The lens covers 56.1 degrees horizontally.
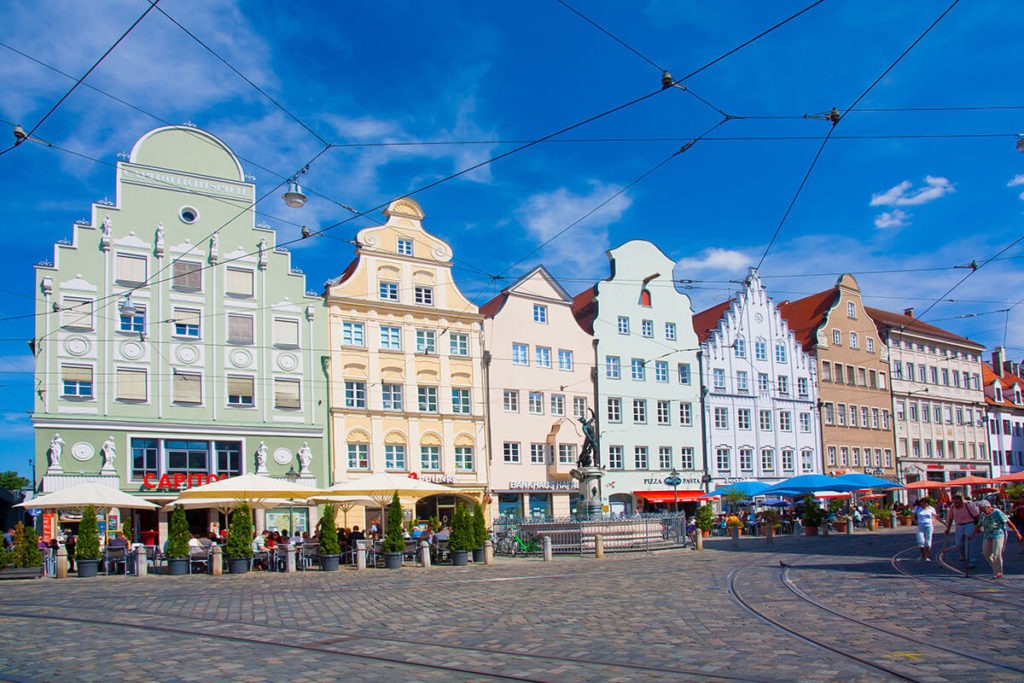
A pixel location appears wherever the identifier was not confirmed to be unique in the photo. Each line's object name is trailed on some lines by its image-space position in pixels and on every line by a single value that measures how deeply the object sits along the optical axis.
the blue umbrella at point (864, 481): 37.69
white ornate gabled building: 53.25
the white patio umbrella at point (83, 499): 25.42
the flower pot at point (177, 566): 24.47
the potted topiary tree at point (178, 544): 24.36
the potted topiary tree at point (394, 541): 26.14
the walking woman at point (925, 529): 22.83
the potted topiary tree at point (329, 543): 25.55
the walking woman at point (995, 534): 17.92
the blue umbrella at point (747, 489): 41.88
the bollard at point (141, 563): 24.14
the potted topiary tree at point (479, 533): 27.52
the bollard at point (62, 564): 24.30
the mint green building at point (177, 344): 34.25
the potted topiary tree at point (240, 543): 24.73
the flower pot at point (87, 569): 24.09
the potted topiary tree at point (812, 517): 38.56
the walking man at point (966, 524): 19.88
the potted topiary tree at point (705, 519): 40.97
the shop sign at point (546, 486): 44.34
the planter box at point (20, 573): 23.29
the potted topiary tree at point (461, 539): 26.70
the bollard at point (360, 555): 26.05
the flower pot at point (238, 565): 24.70
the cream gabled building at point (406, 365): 40.28
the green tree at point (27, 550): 23.53
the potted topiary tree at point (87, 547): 24.11
